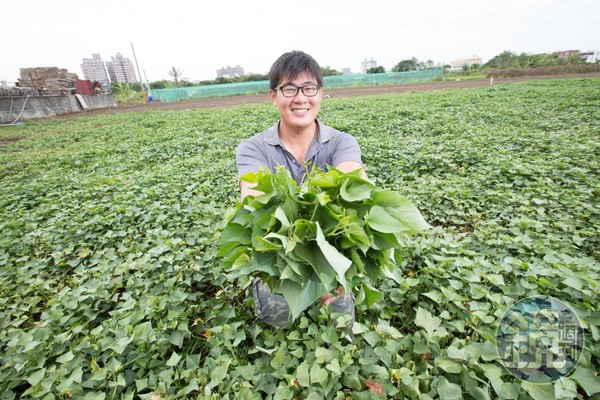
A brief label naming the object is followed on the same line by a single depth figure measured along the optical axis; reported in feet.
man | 5.80
